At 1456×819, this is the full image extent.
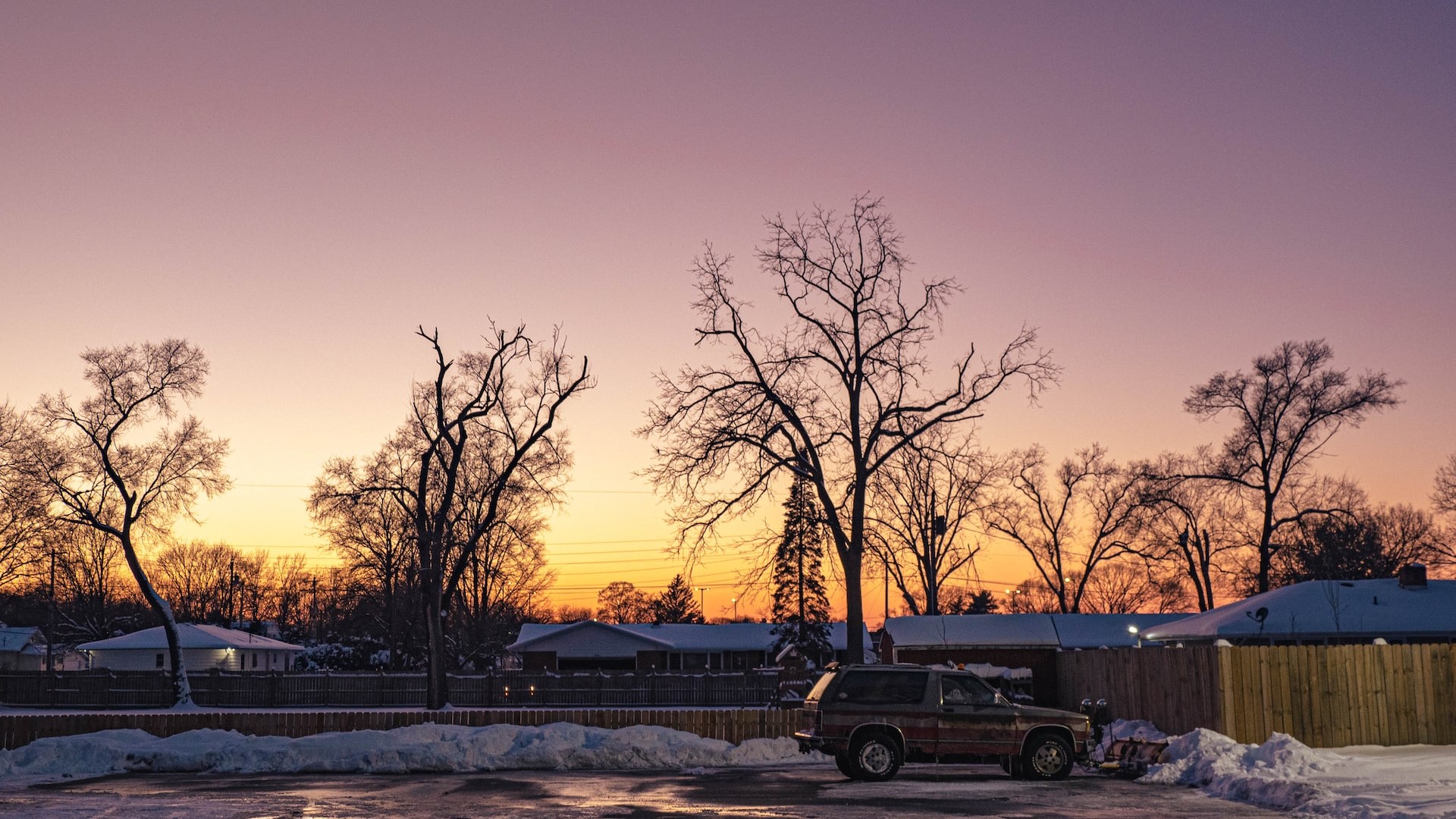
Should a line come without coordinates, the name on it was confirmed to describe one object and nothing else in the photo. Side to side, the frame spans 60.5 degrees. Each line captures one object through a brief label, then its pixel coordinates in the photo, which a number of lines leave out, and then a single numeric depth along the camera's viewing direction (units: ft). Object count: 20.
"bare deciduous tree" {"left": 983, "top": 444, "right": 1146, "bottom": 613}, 241.55
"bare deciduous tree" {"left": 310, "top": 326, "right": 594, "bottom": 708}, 140.77
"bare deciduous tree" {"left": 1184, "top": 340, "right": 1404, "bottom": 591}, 179.42
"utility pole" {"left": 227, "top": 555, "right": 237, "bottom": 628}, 383.24
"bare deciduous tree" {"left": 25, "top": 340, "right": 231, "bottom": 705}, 161.99
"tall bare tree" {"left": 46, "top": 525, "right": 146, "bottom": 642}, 258.98
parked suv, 66.39
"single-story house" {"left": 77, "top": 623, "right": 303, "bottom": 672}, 223.92
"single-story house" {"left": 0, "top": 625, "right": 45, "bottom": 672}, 304.30
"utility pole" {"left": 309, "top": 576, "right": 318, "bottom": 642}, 444.55
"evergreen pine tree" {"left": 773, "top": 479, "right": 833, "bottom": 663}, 250.57
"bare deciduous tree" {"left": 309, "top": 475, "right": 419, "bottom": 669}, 248.73
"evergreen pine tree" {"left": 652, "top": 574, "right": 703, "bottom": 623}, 397.60
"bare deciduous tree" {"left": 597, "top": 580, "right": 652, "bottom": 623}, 437.58
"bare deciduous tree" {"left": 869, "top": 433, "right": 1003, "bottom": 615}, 230.48
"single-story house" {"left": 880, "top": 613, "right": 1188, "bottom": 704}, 165.99
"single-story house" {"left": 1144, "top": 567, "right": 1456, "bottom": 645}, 121.29
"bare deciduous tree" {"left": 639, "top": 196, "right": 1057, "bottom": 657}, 117.80
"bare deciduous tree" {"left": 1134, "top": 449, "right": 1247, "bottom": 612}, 228.02
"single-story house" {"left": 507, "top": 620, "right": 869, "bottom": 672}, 240.53
